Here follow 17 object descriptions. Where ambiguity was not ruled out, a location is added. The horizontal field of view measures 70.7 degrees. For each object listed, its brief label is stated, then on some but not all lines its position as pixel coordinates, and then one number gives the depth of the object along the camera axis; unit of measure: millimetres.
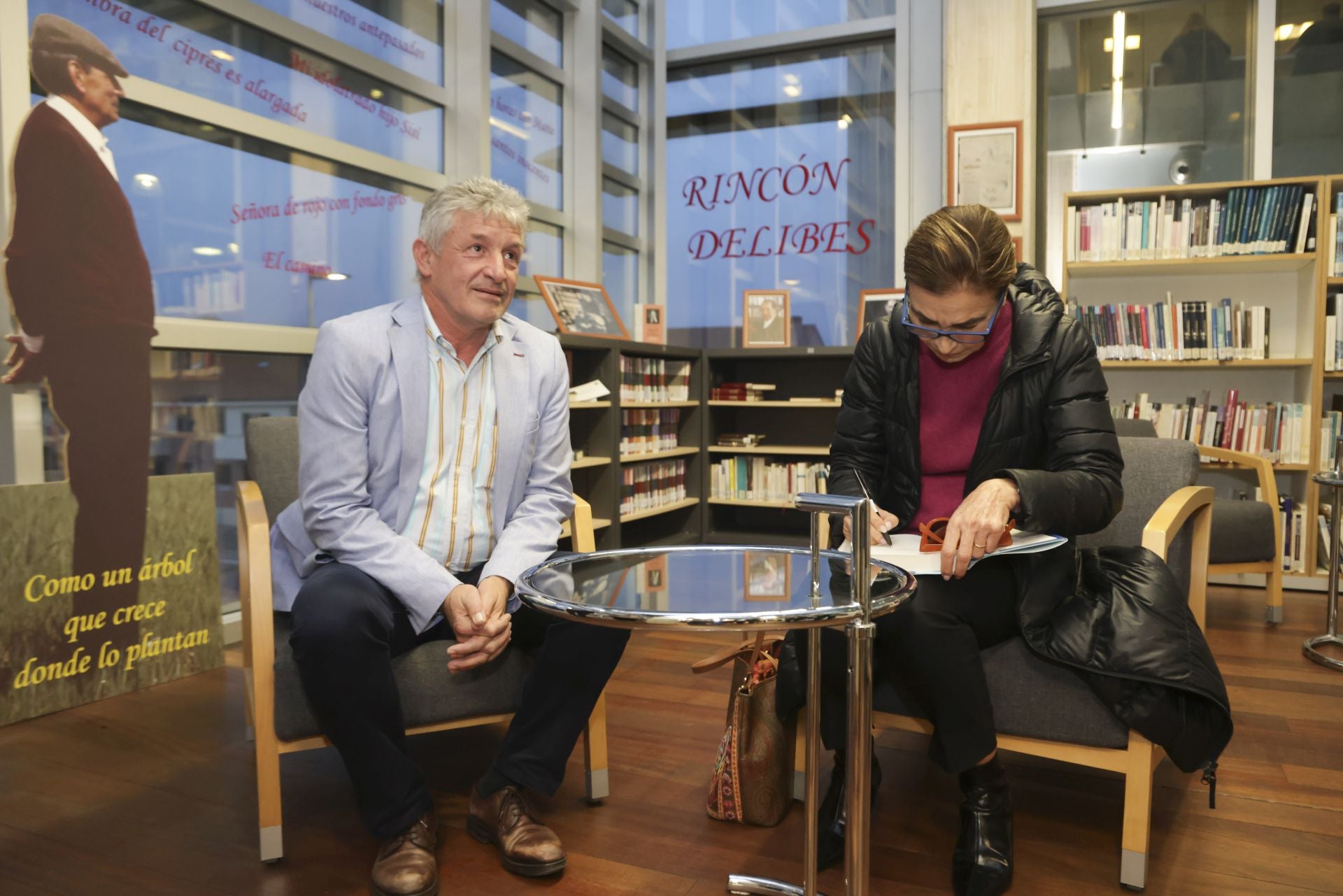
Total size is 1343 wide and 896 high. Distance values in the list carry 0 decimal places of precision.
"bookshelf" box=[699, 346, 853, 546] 5211
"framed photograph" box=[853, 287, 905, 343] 4973
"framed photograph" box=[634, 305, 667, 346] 4781
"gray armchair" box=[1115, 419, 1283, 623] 3518
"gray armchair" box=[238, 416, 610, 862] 1708
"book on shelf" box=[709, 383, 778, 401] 5219
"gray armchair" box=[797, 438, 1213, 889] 1665
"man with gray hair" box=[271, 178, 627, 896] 1688
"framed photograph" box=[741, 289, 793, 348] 5152
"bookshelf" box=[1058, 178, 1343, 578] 4191
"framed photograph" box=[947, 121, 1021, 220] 4820
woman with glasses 1662
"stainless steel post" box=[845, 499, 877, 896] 1152
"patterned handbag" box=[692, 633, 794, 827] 1926
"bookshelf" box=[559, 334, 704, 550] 4305
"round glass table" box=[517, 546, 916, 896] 1121
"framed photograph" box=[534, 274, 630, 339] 4207
